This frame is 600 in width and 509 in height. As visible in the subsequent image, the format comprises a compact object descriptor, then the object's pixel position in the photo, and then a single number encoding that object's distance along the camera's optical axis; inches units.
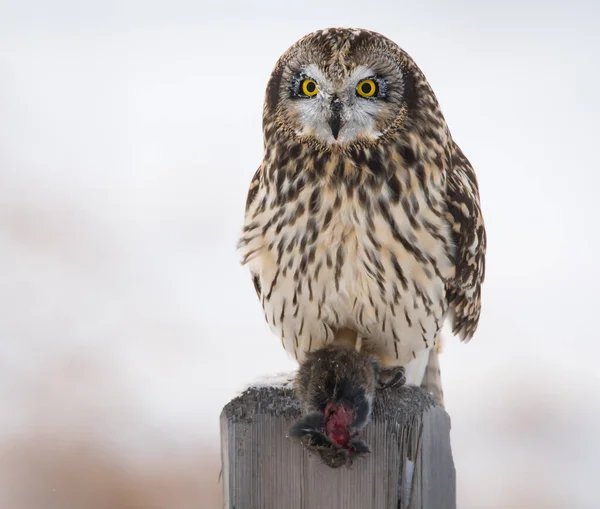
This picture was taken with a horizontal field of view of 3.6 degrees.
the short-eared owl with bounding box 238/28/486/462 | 266.6
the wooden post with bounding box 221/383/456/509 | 259.0
